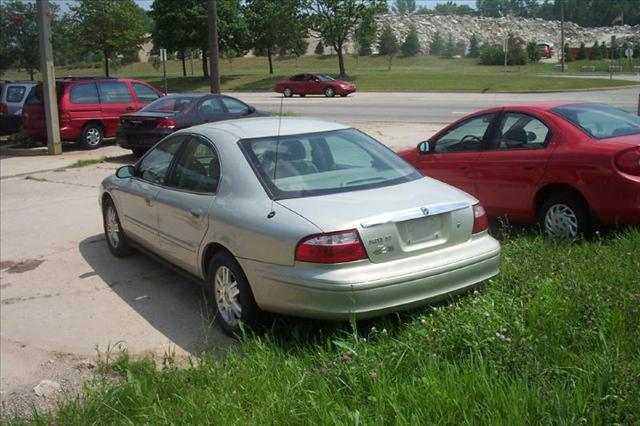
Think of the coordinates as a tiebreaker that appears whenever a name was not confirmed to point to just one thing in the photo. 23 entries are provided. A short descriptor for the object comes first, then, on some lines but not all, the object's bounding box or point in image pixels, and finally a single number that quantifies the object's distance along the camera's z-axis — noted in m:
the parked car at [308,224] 4.28
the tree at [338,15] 53.62
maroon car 41.81
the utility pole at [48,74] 15.91
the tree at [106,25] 54.12
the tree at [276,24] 53.69
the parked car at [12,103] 20.52
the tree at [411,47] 98.56
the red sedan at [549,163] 6.13
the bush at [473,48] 96.97
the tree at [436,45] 104.06
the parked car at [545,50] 87.06
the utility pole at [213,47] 18.55
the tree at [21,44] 46.59
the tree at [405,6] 166.09
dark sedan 14.32
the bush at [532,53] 74.62
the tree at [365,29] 53.95
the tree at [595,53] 79.00
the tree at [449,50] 99.62
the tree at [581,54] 79.62
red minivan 16.80
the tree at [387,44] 91.61
